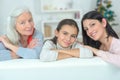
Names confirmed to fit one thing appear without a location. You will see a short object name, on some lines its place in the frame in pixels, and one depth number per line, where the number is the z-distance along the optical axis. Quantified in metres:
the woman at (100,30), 1.57
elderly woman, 1.54
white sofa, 1.28
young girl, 1.40
